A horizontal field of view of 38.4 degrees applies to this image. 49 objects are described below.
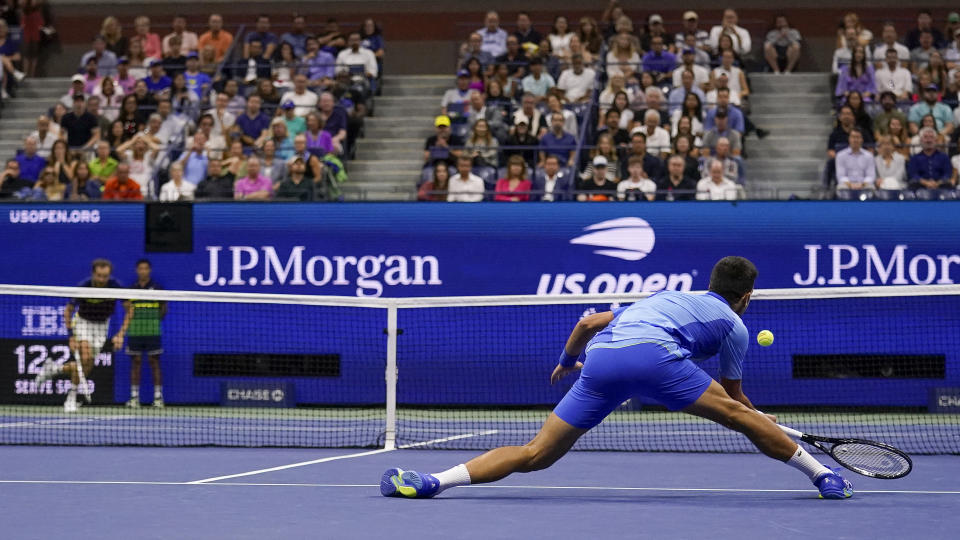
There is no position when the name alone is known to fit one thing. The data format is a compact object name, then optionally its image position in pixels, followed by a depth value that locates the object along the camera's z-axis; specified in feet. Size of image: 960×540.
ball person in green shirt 54.95
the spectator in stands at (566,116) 61.46
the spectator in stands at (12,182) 61.00
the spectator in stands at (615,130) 59.21
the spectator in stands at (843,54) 66.28
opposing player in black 54.95
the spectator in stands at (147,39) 75.46
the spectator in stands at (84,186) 59.72
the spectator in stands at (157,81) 70.38
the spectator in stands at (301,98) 65.16
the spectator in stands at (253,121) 64.39
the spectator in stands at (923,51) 65.41
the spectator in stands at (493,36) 70.99
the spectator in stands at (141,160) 61.72
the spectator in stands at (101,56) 74.84
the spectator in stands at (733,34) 68.18
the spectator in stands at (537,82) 65.21
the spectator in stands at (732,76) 64.18
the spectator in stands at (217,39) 74.95
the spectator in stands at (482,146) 59.21
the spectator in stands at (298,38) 73.26
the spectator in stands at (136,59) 72.59
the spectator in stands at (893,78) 63.00
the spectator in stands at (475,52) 68.80
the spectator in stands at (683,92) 61.77
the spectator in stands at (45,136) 65.55
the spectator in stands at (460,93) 66.15
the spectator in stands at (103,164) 61.93
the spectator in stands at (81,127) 66.33
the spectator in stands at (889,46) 64.85
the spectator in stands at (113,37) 76.74
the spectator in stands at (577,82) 65.10
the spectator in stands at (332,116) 63.70
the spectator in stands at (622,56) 66.18
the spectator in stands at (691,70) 63.72
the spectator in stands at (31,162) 63.16
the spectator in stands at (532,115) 61.26
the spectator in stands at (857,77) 63.21
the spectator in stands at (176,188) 59.06
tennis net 51.01
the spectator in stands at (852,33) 66.80
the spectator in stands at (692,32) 68.49
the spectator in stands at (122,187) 58.85
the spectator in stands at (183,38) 74.79
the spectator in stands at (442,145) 60.03
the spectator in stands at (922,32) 67.26
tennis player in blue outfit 25.80
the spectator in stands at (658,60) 66.03
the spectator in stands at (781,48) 70.13
